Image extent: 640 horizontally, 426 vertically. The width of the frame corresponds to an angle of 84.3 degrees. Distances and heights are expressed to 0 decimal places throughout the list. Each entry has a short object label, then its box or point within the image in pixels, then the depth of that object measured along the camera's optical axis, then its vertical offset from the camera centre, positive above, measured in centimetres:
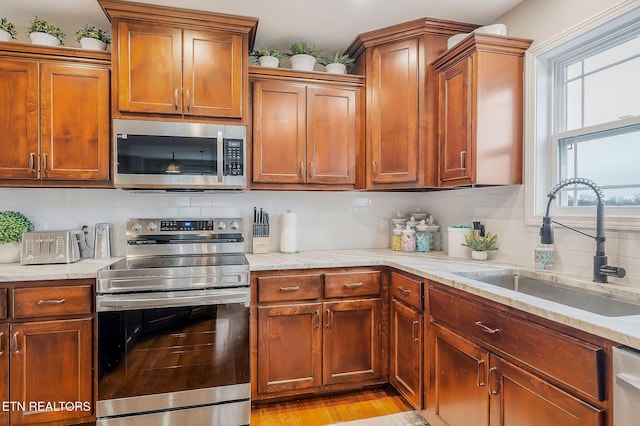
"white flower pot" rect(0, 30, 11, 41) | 220 +110
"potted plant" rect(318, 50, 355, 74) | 268 +114
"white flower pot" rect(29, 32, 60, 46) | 219 +107
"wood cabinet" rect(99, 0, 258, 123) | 221 +96
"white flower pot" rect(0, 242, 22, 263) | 219 -25
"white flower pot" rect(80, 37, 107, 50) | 227 +109
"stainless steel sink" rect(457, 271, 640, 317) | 150 -40
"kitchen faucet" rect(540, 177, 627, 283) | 158 -18
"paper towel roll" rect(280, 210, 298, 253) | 268 -16
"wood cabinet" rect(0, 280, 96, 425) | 186 -75
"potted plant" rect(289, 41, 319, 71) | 258 +112
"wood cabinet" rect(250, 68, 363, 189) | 251 +60
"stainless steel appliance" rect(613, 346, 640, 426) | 95 -48
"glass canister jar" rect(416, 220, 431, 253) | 282 -22
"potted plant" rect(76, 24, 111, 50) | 228 +112
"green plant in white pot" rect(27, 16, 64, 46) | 220 +112
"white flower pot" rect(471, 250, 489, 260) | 232 -29
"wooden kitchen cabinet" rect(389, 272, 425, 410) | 203 -77
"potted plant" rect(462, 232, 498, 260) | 231 -22
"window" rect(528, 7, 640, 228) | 168 +50
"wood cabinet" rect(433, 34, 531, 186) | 207 +61
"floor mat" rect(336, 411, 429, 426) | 207 -124
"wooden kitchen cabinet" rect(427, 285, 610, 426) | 110 -61
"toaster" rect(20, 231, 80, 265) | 210 -22
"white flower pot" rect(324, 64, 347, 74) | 268 +109
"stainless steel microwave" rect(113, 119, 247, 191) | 221 +36
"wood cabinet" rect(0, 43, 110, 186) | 215 +59
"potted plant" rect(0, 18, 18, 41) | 220 +114
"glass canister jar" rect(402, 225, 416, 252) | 283 -23
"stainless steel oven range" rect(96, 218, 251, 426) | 193 -75
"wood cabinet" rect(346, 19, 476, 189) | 244 +78
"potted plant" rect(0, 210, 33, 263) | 218 -16
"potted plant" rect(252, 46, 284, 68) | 255 +111
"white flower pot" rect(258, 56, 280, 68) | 255 +108
